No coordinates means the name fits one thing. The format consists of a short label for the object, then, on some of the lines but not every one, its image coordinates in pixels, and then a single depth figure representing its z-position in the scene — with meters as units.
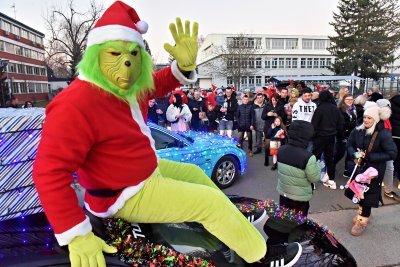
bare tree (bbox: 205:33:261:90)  48.22
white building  62.66
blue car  5.09
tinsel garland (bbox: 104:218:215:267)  1.58
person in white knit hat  3.83
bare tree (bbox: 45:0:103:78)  31.28
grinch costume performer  1.41
